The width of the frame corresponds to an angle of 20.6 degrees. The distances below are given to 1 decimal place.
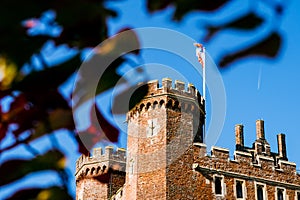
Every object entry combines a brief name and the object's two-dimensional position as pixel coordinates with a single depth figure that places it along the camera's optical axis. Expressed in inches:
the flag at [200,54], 2390.2
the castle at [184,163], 2057.1
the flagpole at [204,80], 2268.2
